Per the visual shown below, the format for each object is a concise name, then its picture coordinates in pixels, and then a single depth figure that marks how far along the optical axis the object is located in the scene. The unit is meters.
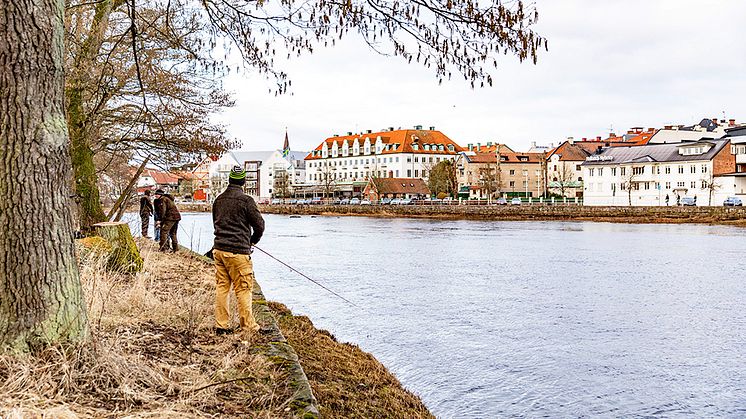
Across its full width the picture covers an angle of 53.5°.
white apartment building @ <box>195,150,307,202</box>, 157.00
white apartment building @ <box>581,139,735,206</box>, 78.44
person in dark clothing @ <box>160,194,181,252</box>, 17.41
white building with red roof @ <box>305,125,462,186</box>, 134.62
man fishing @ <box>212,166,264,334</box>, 7.54
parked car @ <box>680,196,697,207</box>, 76.18
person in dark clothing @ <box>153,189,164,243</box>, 17.67
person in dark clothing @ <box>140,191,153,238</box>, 20.69
